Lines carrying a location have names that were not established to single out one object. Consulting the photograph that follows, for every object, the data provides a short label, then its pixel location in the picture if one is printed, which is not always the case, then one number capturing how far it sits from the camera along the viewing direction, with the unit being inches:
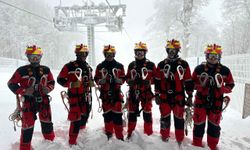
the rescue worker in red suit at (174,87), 184.2
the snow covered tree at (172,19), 687.1
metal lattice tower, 825.5
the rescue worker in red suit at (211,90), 175.8
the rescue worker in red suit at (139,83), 193.9
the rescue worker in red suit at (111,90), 193.0
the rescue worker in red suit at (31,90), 169.6
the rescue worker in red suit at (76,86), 182.7
